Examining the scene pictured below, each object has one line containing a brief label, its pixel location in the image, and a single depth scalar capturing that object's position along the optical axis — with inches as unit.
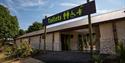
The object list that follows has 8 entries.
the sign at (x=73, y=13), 234.8
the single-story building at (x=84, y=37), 239.3
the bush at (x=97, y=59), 192.1
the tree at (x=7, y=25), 570.1
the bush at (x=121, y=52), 162.5
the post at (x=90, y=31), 217.8
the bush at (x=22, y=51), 333.4
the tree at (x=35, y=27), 848.8
